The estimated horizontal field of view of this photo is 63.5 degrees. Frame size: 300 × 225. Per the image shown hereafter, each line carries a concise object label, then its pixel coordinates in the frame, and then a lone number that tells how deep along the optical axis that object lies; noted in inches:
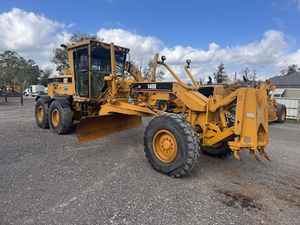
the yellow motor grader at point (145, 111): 151.9
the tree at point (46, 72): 2421.5
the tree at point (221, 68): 1978.3
